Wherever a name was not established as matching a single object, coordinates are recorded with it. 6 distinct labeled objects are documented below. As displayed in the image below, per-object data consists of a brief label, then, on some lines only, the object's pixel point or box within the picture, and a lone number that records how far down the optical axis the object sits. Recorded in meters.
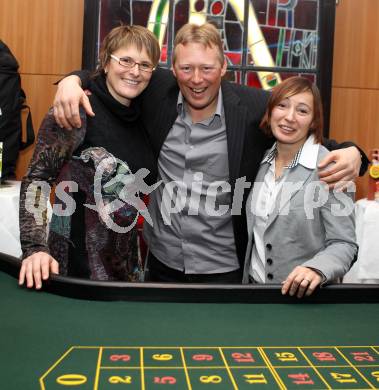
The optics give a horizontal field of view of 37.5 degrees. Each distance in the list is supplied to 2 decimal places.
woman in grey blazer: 1.62
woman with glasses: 1.73
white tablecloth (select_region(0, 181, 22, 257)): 2.86
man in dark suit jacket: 1.87
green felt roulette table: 1.00
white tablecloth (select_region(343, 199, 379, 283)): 3.08
